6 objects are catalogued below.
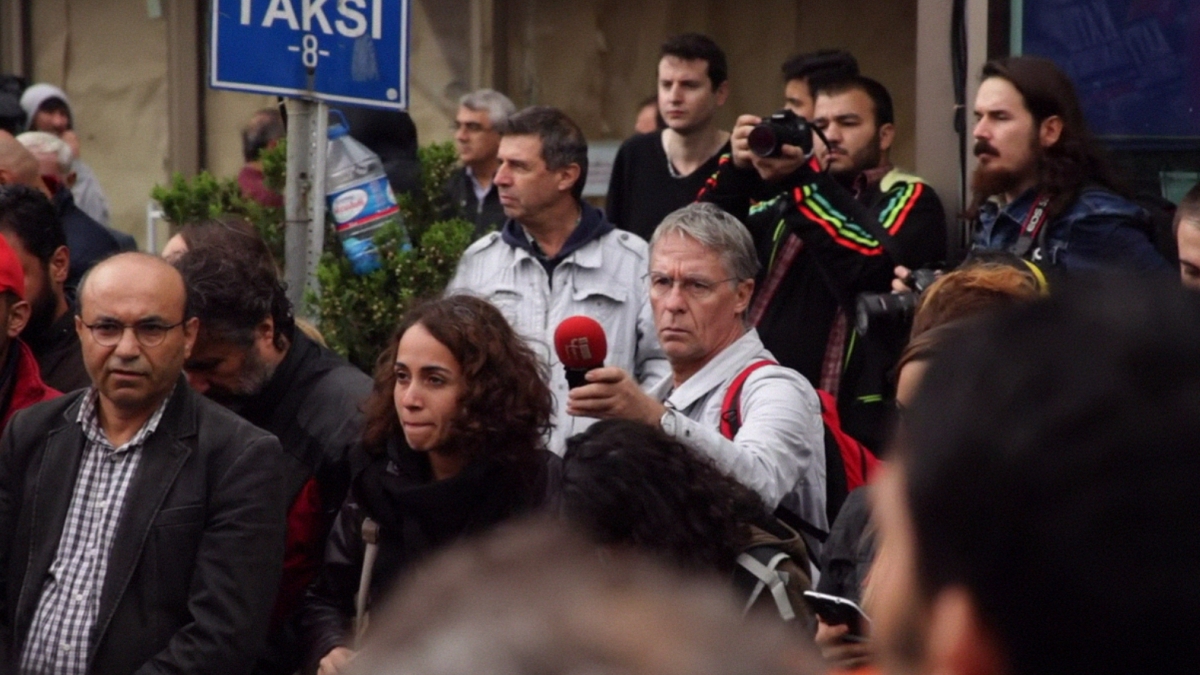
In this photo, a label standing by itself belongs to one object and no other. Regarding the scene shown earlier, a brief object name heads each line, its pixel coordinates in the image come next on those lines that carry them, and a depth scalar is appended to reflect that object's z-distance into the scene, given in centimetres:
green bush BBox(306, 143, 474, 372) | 602
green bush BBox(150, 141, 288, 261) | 643
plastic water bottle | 616
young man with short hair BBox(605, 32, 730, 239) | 711
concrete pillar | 632
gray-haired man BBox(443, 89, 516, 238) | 859
